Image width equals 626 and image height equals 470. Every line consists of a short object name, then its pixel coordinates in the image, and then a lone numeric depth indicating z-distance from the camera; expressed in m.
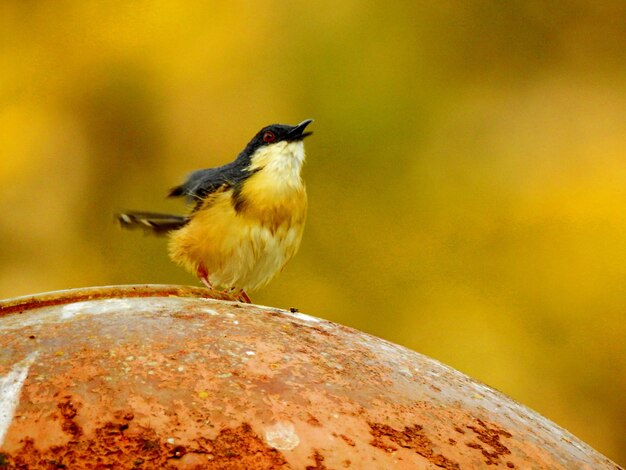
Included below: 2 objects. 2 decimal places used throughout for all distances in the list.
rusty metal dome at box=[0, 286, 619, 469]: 4.12
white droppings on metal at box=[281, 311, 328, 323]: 5.64
